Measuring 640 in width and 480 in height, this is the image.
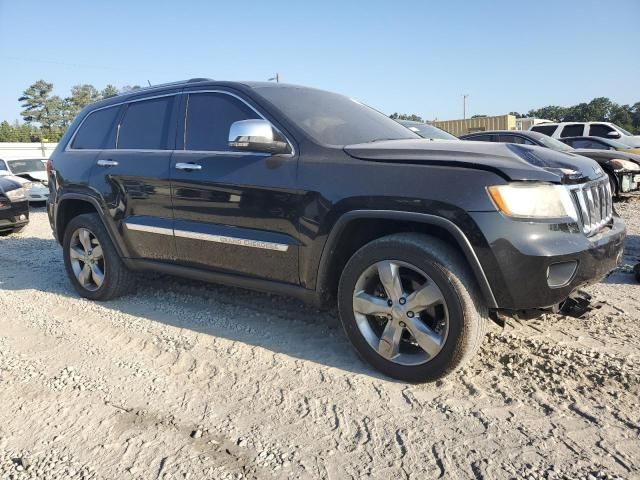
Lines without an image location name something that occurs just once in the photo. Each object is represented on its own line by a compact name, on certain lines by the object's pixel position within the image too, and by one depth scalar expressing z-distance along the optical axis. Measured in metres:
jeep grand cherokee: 2.64
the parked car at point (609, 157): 8.96
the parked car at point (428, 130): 8.66
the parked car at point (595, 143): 11.51
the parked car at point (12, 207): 8.61
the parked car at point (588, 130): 15.00
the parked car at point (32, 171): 13.85
